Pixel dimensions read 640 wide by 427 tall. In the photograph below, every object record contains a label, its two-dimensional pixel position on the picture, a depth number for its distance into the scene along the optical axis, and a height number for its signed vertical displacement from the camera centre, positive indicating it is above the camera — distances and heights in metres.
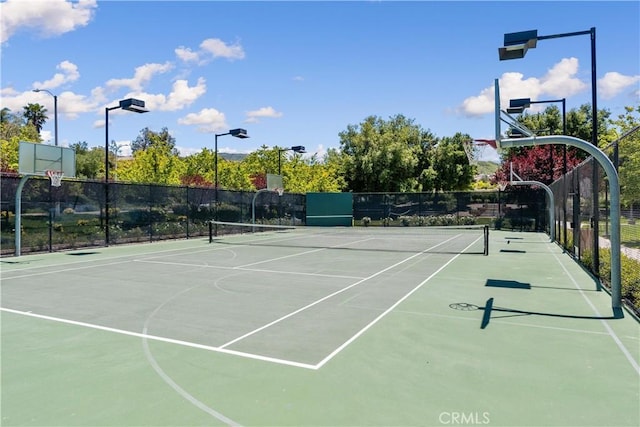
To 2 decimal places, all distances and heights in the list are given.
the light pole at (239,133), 26.25 +4.71
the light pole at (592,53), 8.88 +3.32
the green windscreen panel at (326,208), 38.53 +0.34
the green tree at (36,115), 79.50 +17.75
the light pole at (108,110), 17.66 +4.17
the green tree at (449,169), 50.78 +4.89
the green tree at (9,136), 31.62 +8.58
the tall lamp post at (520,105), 15.53 +3.77
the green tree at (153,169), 33.97 +3.40
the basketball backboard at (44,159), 16.55 +2.12
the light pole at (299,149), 32.99 +4.77
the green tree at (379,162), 48.25 +5.45
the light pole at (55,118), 28.75 +6.44
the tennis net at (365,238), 20.15 -1.53
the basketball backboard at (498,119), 8.55 +1.79
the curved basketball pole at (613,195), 7.64 +0.27
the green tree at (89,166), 59.62 +6.47
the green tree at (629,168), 8.01 +0.80
